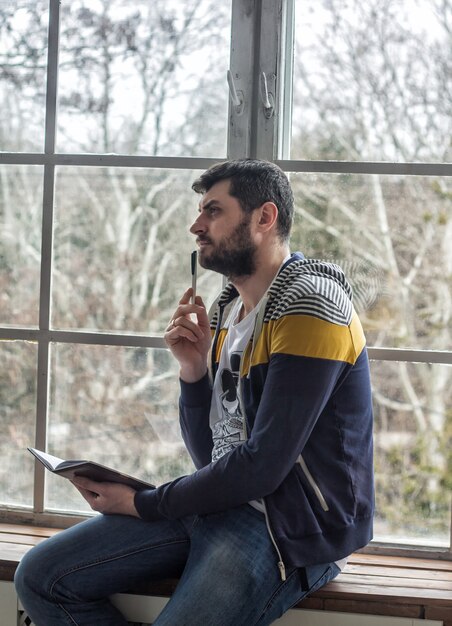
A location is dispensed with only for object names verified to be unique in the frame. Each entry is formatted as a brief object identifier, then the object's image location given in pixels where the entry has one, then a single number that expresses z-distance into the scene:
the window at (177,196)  3.52
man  3.12
